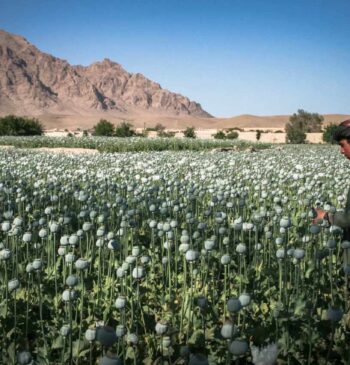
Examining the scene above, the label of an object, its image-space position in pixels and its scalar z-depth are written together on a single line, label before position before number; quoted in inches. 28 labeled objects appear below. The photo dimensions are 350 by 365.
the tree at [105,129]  2075.5
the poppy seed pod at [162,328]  90.9
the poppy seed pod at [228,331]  76.5
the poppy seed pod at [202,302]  102.6
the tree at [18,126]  1753.2
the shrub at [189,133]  2146.9
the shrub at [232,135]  2316.4
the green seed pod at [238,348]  65.5
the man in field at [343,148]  150.9
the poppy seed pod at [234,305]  85.7
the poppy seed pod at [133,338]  94.7
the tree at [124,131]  2001.7
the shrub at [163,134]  2319.1
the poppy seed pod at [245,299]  101.8
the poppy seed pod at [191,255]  124.0
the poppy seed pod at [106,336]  72.2
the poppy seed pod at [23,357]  73.8
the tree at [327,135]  1862.5
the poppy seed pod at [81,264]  122.8
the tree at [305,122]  2352.4
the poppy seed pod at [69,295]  103.1
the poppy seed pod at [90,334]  93.1
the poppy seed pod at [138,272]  119.8
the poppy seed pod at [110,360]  59.2
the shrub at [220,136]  2132.1
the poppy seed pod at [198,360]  57.7
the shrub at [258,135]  2431.1
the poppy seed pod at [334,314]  88.9
